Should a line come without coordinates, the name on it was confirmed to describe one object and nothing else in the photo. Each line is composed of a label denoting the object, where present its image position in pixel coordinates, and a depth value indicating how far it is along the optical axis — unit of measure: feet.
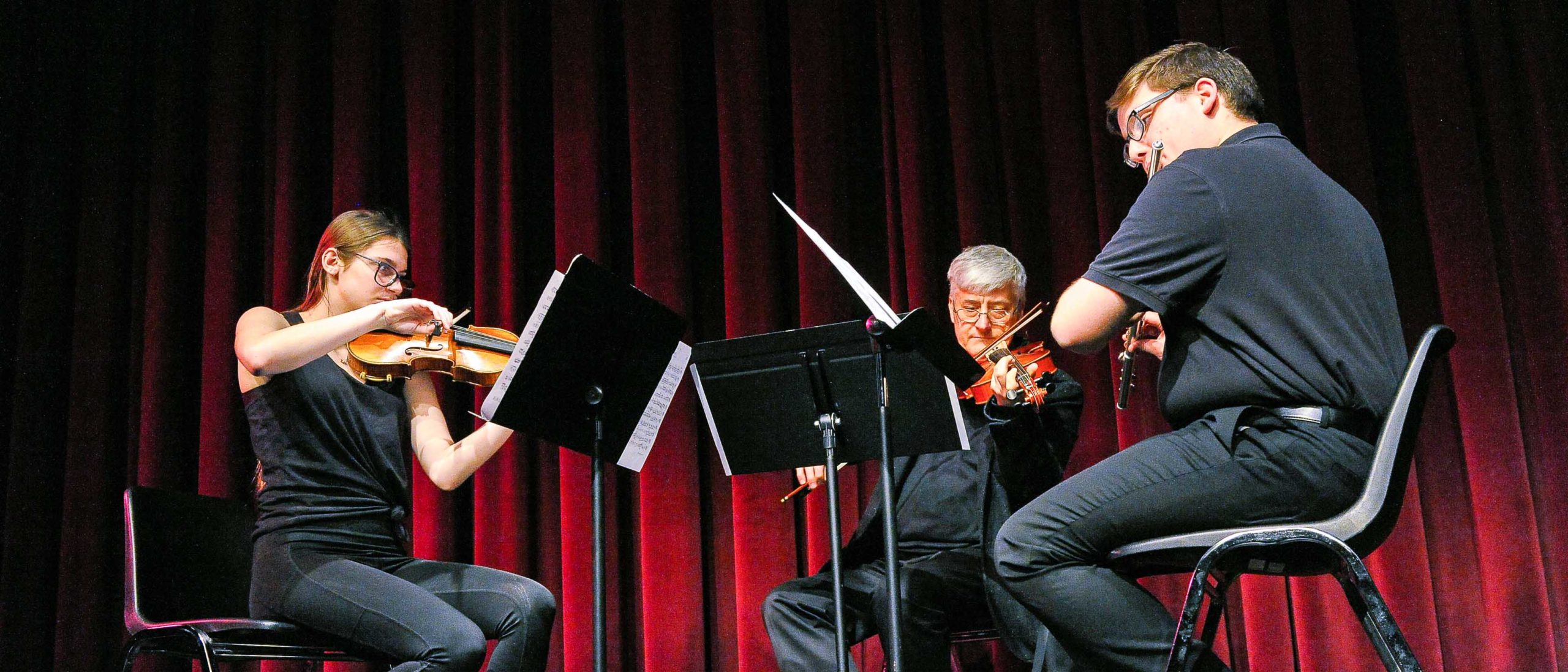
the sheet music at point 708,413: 8.00
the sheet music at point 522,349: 6.88
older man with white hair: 8.41
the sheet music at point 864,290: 6.40
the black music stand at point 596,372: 7.00
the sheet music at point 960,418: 7.36
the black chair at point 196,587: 7.61
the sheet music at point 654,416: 7.73
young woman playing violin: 7.48
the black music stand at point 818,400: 7.44
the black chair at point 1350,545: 5.34
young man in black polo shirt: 5.64
